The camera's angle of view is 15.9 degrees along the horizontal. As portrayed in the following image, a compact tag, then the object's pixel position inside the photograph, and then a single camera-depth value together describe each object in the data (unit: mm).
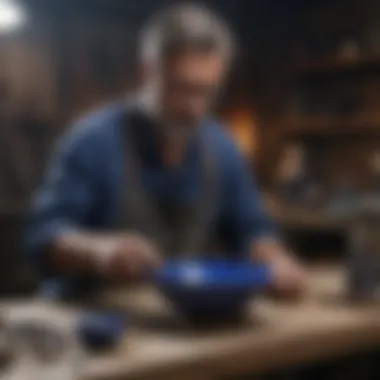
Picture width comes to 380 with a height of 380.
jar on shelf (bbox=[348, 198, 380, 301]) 2640
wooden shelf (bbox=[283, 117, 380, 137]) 2935
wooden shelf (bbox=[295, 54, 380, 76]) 2931
